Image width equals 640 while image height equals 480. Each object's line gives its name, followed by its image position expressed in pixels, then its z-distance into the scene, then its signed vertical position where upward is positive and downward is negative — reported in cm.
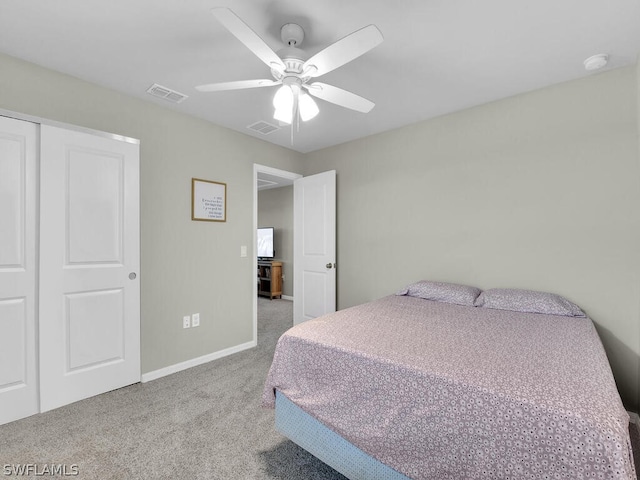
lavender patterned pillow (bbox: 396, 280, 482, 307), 256 -46
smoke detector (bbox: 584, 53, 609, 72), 203 +120
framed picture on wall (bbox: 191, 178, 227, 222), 301 +42
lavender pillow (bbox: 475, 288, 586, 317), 219 -47
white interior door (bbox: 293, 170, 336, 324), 371 -6
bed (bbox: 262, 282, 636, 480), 96 -59
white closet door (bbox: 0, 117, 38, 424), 201 -18
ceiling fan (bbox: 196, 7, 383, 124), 136 +93
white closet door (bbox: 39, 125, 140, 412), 216 -18
